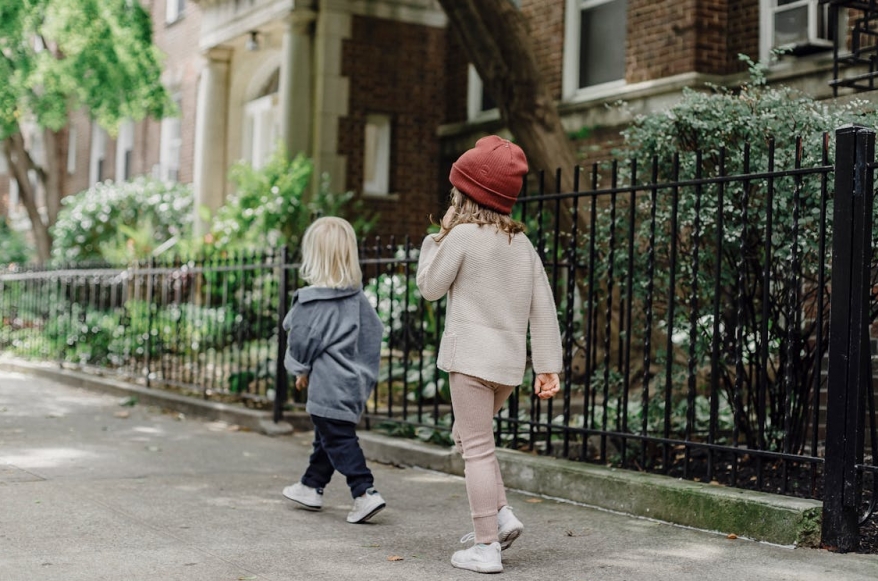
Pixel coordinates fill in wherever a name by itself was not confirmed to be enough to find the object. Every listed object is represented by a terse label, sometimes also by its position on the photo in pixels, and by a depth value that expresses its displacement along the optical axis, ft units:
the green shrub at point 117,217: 61.62
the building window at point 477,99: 48.47
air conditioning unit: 32.09
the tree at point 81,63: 54.75
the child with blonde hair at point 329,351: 18.24
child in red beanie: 14.70
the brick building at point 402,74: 35.60
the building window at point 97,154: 80.84
